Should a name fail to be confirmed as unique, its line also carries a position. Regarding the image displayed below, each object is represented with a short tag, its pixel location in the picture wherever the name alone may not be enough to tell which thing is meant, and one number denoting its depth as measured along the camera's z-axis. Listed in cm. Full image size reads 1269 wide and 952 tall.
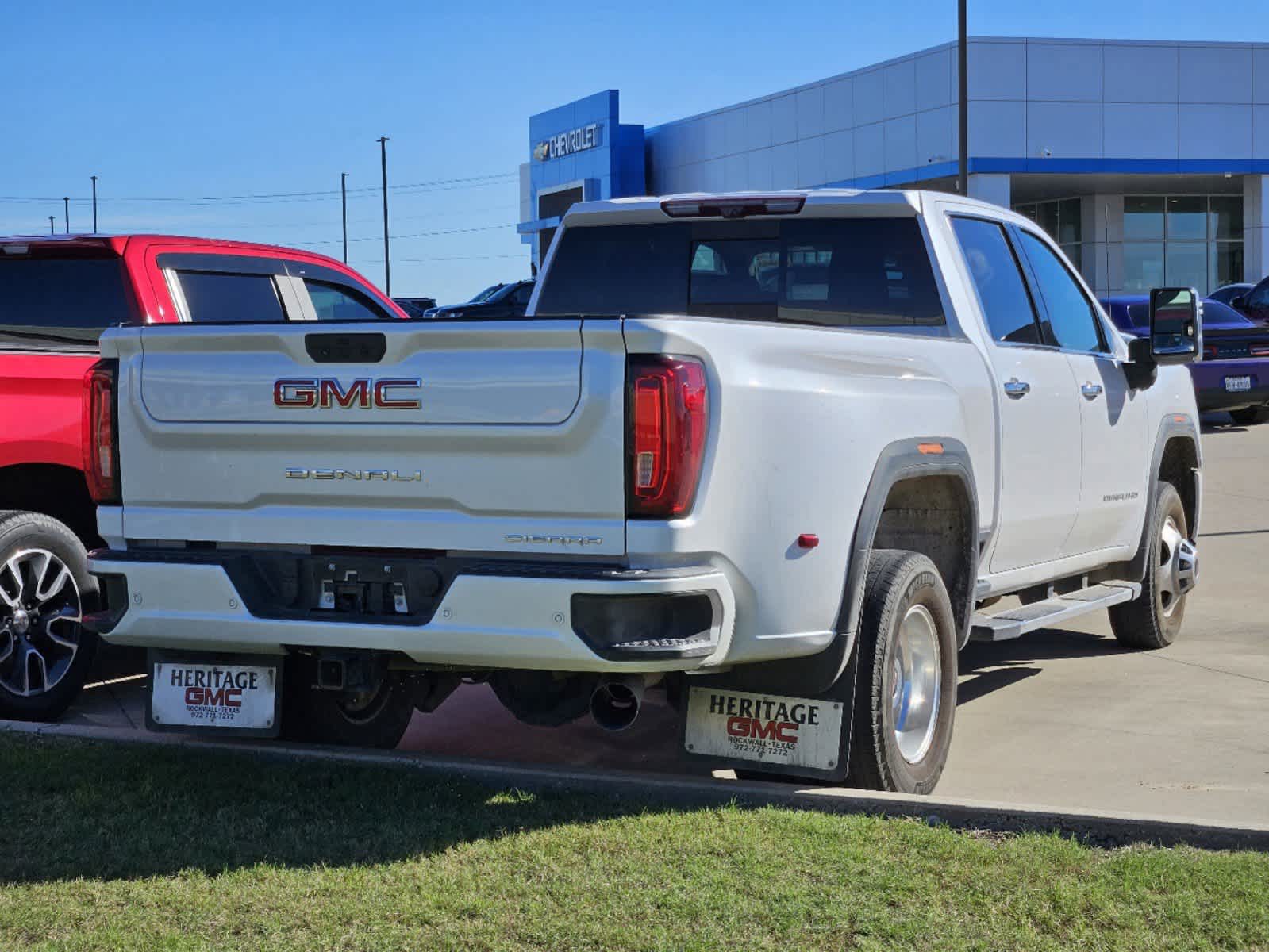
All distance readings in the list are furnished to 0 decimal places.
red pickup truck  729
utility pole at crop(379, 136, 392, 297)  8007
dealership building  4619
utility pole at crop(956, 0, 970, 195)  2847
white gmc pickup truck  493
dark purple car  2242
